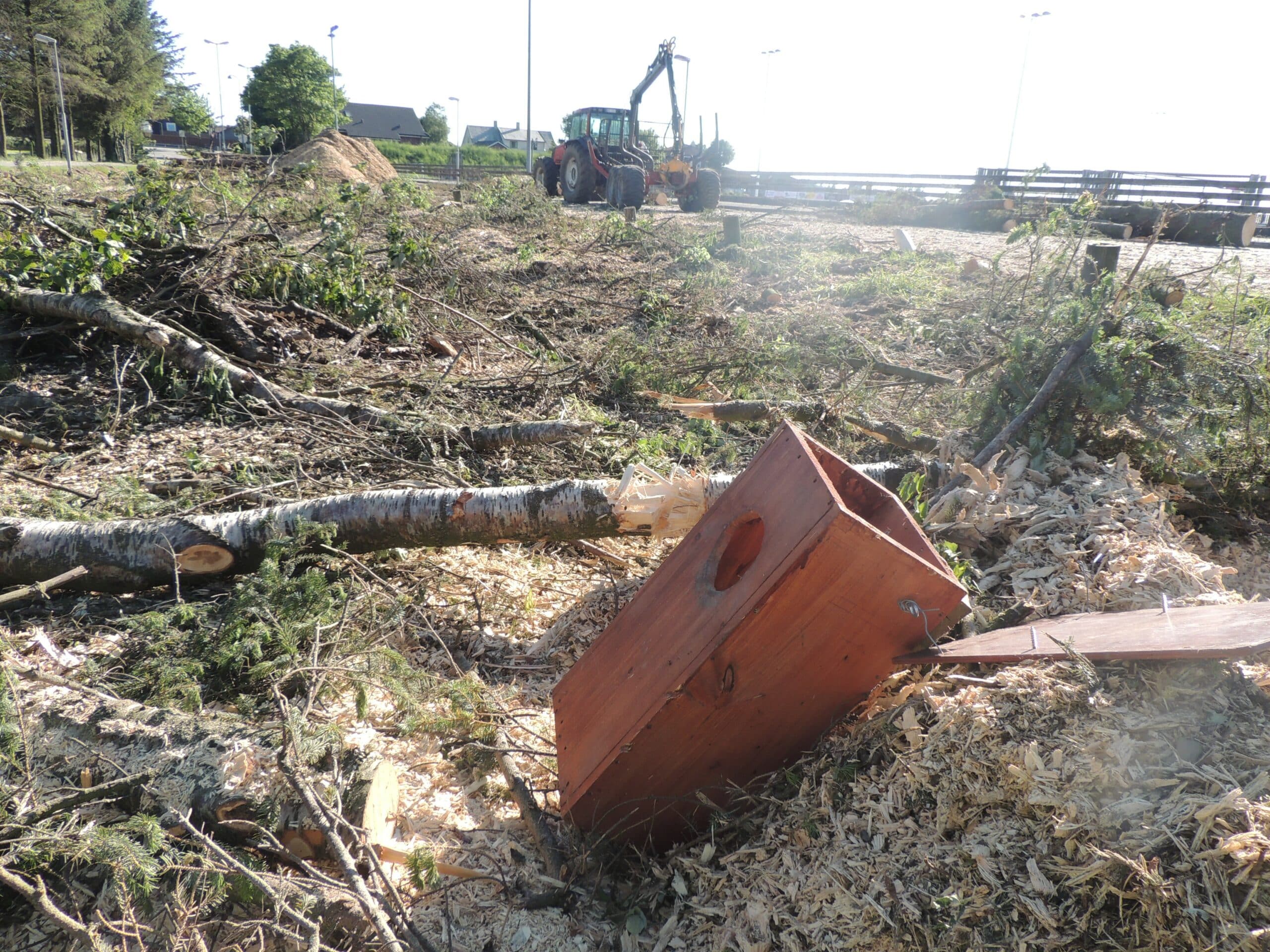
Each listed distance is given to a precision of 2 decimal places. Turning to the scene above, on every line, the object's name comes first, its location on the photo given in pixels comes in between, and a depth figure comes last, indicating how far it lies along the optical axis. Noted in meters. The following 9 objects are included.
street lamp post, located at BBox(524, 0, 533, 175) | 32.16
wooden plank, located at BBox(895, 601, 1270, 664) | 1.67
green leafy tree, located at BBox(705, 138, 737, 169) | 30.27
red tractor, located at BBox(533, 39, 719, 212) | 21.55
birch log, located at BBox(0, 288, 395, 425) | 5.31
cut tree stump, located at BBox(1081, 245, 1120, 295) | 5.36
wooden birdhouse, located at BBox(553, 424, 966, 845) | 1.88
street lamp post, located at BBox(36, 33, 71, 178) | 21.87
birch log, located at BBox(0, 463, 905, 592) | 3.44
